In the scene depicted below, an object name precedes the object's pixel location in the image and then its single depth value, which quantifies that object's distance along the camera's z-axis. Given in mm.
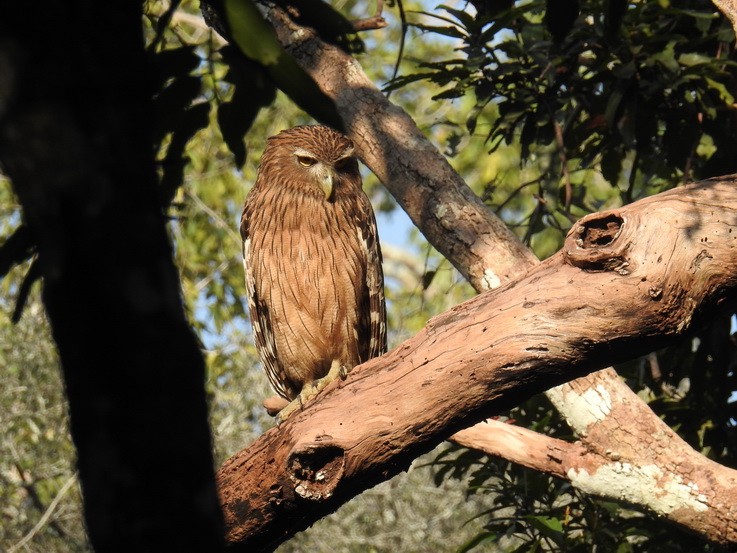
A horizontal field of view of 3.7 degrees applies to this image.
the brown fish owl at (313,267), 15451
